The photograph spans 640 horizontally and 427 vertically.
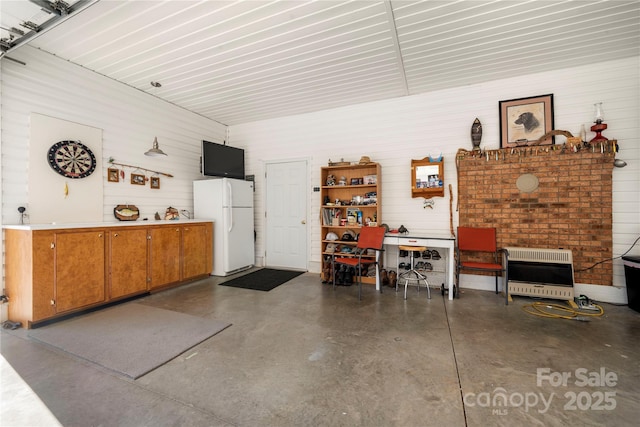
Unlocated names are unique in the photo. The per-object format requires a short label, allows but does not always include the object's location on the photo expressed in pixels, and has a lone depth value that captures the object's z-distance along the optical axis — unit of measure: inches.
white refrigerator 201.5
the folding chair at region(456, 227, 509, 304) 157.8
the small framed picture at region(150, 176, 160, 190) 184.5
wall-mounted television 198.1
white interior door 221.0
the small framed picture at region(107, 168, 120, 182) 159.0
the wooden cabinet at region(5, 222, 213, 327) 112.5
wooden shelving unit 186.1
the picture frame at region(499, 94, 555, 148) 155.4
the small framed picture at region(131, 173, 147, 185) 171.8
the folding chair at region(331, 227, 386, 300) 162.7
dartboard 135.2
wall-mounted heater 140.2
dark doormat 177.0
